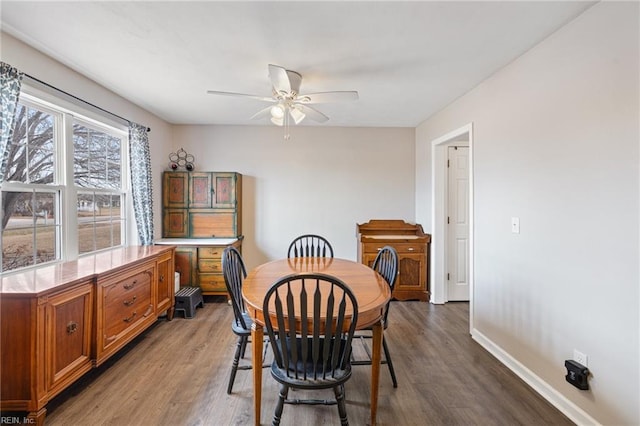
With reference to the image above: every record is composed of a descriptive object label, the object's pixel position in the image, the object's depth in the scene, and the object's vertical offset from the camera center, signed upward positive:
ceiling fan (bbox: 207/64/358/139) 2.09 +0.96
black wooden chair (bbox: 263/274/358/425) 1.39 -0.64
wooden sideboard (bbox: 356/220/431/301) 3.80 -0.63
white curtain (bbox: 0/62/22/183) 1.74 +0.70
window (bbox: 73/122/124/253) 2.63 +0.27
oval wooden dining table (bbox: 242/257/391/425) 1.55 -0.50
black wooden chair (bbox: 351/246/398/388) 2.05 -0.46
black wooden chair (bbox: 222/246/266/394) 1.91 -0.59
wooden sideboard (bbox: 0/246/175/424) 1.61 -0.73
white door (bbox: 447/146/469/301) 3.74 -0.15
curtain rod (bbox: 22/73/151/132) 2.06 +1.01
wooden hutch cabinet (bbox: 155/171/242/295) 3.87 +0.10
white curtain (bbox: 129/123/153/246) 3.22 +0.37
